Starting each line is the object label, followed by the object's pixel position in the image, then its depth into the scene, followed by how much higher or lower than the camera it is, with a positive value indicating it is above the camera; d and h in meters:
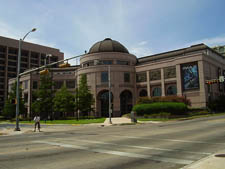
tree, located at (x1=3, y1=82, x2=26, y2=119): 62.19 -0.75
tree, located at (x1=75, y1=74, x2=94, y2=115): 50.81 +1.24
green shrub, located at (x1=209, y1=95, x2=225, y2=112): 48.41 -0.46
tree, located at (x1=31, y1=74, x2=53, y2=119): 54.73 +2.03
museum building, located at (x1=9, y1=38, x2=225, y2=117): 50.69 +7.59
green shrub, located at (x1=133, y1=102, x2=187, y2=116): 40.15 -0.94
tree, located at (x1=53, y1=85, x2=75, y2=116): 52.09 +0.63
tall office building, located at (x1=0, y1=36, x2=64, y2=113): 97.88 +23.90
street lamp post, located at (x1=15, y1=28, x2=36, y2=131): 24.69 -0.85
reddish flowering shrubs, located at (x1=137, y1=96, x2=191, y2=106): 42.94 +0.77
